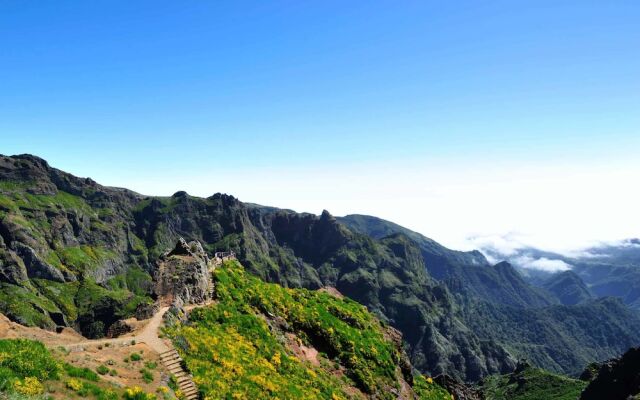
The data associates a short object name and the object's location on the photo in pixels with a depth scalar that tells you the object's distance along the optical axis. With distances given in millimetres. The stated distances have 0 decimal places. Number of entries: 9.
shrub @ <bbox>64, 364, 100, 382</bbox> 27894
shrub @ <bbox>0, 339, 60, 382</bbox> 24561
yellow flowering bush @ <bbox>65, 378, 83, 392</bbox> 25859
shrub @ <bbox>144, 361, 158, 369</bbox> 34062
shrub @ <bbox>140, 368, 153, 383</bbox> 31628
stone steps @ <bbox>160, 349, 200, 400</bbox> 33094
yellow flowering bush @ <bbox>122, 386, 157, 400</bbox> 27531
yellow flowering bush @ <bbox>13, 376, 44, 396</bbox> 22844
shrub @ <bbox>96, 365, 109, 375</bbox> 30212
